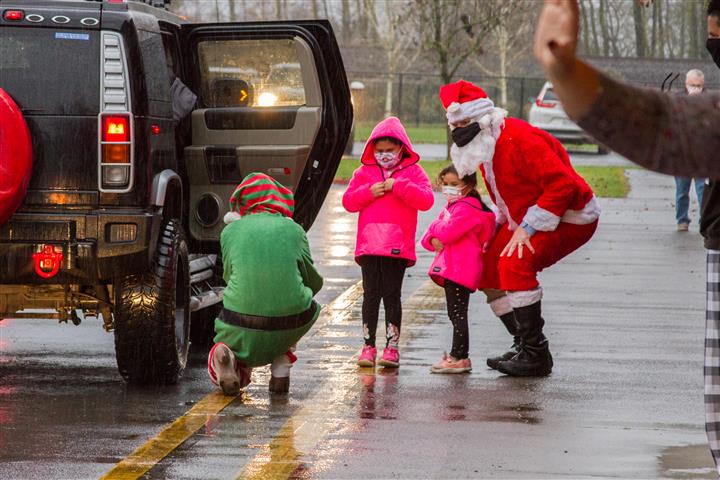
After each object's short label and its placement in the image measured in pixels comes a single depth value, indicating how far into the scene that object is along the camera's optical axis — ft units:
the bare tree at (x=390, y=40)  188.55
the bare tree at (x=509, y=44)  184.55
